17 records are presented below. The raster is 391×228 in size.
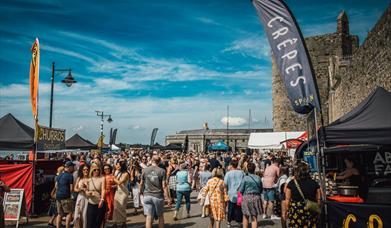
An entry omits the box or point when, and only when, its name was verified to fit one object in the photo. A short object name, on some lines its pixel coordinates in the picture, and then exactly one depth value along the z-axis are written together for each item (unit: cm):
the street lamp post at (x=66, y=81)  1516
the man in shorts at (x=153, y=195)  725
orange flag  1073
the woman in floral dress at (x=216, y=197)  774
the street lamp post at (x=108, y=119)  2698
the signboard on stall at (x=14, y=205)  863
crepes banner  550
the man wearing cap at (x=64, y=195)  777
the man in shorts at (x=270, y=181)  923
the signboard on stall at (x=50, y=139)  1099
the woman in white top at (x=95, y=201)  652
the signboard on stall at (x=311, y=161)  1325
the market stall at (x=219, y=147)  3220
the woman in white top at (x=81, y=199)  671
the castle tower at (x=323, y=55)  3438
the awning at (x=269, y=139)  2289
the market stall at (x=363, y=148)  488
